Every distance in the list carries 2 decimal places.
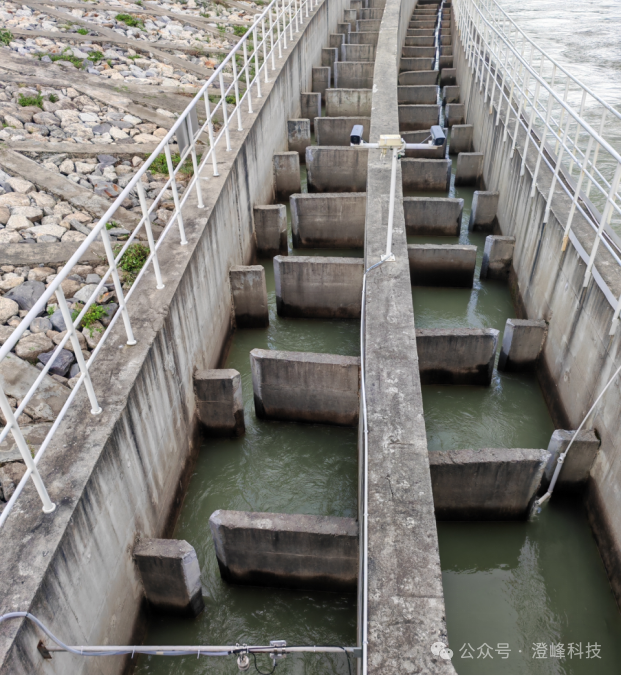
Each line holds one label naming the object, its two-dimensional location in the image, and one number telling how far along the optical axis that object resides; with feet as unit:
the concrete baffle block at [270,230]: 31.96
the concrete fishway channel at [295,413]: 13.70
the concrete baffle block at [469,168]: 40.06
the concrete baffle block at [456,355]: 22.62
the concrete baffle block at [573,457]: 17.99
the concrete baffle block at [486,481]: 17.47
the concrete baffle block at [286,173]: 38.27
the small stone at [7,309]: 19.75
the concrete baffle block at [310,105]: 49.32
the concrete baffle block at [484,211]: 34.27
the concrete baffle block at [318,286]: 26.73
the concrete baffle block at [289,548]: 16.25
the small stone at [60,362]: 18.90
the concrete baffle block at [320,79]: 54.95
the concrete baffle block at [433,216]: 32.78
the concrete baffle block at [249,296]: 26.78
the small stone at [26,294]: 20.67
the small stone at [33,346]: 18.98
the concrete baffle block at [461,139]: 45.14
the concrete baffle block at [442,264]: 28.89
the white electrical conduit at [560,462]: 17.02
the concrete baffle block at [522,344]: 23.54
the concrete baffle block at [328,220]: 32.32
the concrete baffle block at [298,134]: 43.70
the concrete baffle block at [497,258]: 29.68
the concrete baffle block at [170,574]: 15.76
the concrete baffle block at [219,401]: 21.21
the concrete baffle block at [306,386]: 21.32
